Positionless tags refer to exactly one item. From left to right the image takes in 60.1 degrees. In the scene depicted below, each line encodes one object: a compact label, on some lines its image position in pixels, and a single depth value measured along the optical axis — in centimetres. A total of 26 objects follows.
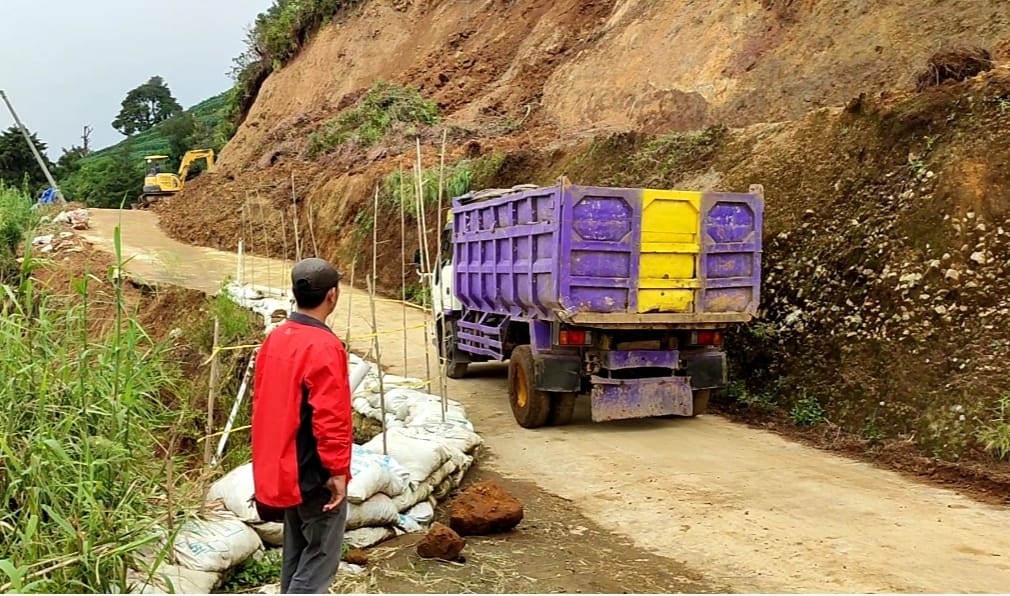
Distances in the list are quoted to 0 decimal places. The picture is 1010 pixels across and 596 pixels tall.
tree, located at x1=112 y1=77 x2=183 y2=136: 8875
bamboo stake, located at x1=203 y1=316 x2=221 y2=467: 507
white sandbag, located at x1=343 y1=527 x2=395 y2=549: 523
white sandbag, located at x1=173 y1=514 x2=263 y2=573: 429
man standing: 346
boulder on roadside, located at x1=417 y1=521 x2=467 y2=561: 504
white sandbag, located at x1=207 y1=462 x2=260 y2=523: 487
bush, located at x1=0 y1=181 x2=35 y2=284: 968
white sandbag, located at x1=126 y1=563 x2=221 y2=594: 383
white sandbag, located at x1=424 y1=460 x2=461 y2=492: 623
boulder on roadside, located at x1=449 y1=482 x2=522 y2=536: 556
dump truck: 786
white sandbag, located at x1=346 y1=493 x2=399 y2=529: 527
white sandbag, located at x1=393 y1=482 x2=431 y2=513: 573
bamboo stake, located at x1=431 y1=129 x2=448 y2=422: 761
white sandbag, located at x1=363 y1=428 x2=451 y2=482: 607
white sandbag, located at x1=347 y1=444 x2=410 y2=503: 527
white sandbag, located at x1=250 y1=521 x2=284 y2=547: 487
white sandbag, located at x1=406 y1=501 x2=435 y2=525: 581
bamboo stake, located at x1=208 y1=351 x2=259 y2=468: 566
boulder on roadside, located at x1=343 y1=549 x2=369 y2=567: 494
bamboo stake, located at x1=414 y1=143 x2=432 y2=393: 798
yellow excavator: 3809
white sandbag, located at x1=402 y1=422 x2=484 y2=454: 688
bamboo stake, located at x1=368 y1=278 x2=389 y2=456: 609
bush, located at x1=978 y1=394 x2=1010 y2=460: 661
